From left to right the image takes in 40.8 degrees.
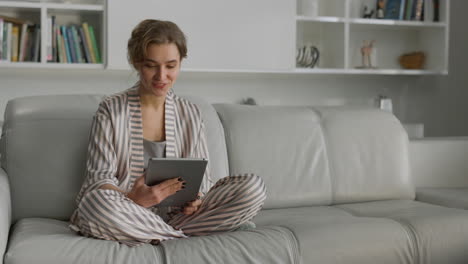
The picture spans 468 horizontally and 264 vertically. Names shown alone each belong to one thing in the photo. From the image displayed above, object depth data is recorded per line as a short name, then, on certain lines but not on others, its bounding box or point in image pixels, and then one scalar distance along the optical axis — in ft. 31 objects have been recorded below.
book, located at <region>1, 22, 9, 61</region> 11.69
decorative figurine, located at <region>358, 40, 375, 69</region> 14.23
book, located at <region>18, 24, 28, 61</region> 11.87
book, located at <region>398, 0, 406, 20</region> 14.26
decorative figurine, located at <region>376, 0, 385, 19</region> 14.29
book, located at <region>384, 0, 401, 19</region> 14.29
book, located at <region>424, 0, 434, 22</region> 14.42
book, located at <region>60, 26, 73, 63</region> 12.05
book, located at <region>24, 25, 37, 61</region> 12.00
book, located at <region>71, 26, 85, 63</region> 12.10
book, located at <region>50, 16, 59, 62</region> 11.96
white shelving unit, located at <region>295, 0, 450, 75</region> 13.71
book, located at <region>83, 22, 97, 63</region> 12.17
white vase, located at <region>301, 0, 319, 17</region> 13.62
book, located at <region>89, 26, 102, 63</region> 12.21
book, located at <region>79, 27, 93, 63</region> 12.15
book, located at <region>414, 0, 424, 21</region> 14.30
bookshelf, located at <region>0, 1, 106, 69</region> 11.75
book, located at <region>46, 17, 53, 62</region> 11.88
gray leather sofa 5.98
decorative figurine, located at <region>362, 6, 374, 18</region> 14.32
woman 6.11
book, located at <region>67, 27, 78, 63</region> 12.09
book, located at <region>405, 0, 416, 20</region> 14.33
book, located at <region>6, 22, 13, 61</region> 11.70
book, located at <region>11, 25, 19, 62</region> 11.82
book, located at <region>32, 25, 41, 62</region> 11.91
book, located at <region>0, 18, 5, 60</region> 11.68
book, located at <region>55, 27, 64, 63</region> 11.99
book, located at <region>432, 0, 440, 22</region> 14.42
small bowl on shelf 14.75
